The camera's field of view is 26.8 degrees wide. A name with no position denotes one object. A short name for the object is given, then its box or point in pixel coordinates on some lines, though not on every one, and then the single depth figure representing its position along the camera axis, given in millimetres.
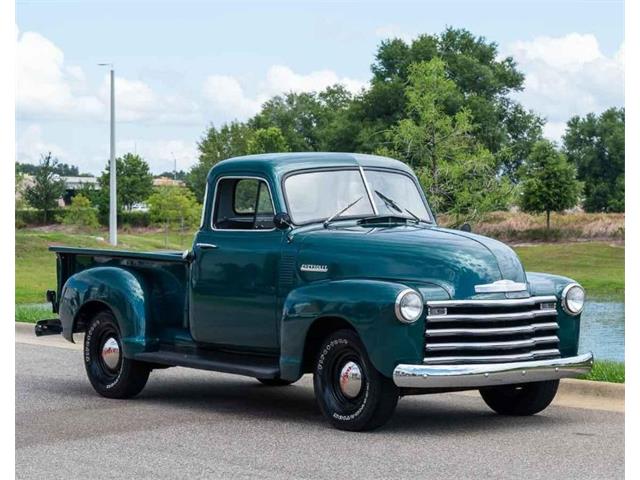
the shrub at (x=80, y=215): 78312
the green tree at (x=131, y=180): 90000
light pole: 47219
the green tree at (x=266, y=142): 84312
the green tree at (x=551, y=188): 76188
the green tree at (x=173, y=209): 78312
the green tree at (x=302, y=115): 116438
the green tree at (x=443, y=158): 49281
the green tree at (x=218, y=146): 94062
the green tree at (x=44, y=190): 84375
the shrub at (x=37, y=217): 83500
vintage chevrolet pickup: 9898
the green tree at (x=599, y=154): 98062
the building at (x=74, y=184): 96375
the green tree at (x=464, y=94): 80250
